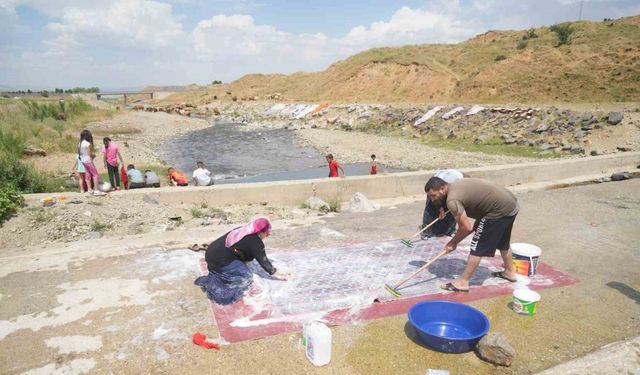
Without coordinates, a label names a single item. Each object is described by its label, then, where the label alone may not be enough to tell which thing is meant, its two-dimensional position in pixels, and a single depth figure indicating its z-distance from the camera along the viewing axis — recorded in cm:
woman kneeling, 437
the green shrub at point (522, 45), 4003
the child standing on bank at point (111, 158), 990
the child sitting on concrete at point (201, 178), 1011
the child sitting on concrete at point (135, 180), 988
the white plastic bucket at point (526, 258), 511
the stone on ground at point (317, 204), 837
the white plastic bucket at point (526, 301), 421
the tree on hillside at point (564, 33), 3662
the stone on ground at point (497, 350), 350
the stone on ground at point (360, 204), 823
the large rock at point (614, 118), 1755
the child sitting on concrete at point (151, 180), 1031
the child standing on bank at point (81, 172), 856
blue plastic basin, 373
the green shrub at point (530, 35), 4325
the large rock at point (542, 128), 1930
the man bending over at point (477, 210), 437
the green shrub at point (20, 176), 876
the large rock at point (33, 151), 1464
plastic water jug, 352
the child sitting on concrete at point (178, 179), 1048
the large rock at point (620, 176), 1023
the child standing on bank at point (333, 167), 1021
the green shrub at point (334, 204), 849
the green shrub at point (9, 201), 654
